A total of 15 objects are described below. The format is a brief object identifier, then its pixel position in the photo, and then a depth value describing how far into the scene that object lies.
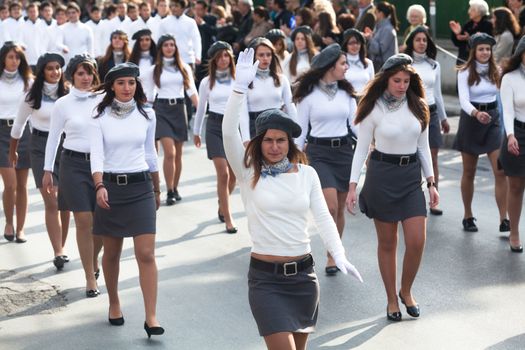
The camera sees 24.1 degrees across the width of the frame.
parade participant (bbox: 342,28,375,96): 12.87
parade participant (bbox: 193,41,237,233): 12.84
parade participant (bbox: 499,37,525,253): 10.95
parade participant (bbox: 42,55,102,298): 10.12
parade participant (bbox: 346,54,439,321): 9.16
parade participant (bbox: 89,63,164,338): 8.88
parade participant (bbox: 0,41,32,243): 12.13
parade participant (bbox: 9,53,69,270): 11.05
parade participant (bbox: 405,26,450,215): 12.92
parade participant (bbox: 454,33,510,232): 12.15
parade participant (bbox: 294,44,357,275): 10.63
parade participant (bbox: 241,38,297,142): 12.45
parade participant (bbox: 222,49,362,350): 6.91
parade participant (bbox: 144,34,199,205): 14.33
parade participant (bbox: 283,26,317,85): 14.94
